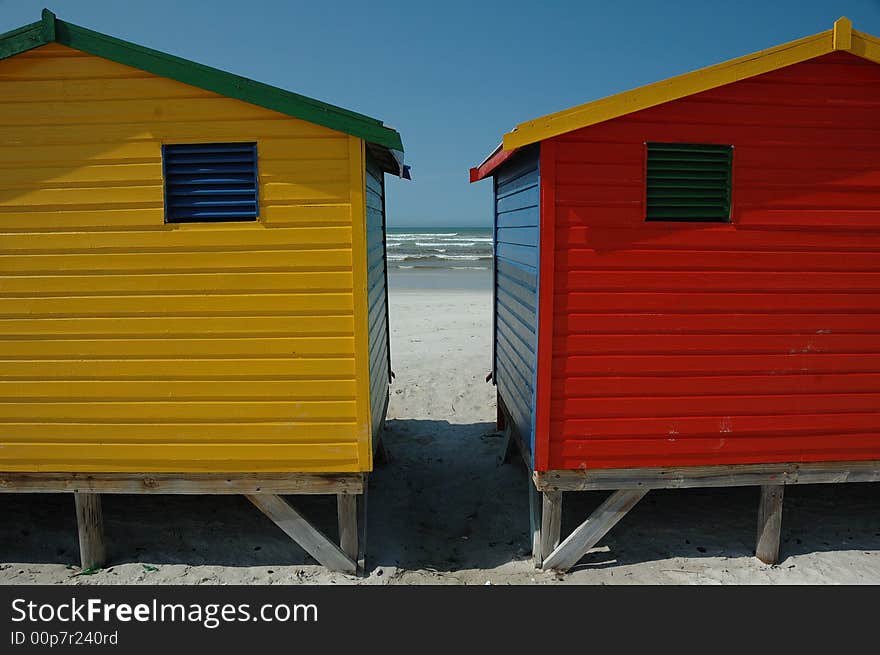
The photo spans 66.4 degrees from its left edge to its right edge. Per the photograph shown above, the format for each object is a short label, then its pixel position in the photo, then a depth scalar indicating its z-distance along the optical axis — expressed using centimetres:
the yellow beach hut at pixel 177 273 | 571
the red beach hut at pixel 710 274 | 581
